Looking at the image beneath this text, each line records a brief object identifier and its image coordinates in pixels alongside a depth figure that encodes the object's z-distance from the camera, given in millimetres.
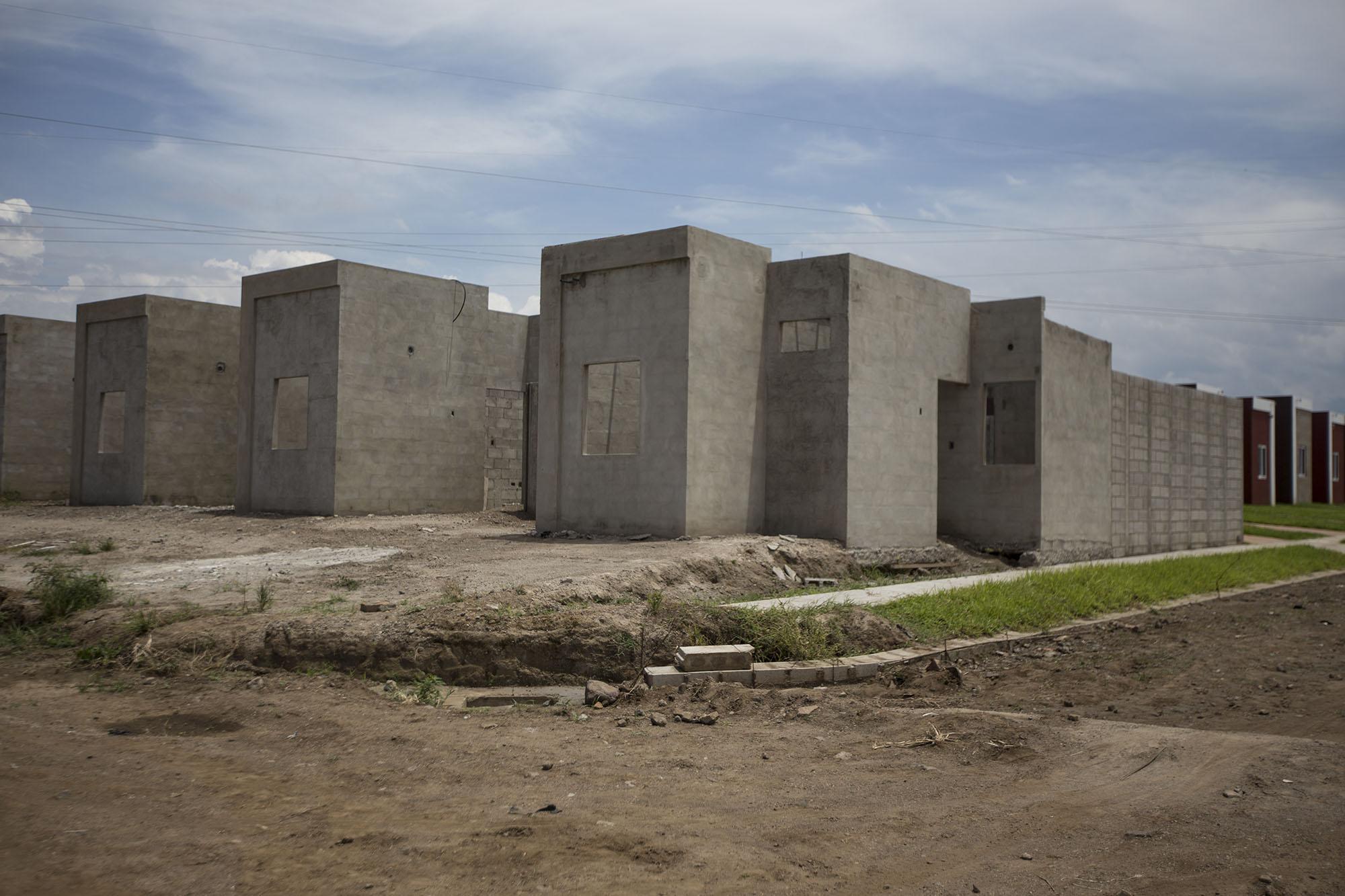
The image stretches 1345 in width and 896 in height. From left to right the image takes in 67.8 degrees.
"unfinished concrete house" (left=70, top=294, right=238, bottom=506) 22953
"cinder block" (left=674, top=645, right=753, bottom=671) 7797
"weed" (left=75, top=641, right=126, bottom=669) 8039
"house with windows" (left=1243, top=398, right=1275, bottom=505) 43062
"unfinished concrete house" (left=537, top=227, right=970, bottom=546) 14617
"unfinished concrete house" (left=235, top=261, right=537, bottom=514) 19594
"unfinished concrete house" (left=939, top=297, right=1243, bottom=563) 17172
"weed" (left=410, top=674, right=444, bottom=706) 7348
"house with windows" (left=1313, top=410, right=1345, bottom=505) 47719
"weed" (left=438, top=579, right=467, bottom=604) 8949
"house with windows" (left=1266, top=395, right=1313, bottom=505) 45500
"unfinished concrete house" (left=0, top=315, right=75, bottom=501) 27375
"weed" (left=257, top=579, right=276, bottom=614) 9180
